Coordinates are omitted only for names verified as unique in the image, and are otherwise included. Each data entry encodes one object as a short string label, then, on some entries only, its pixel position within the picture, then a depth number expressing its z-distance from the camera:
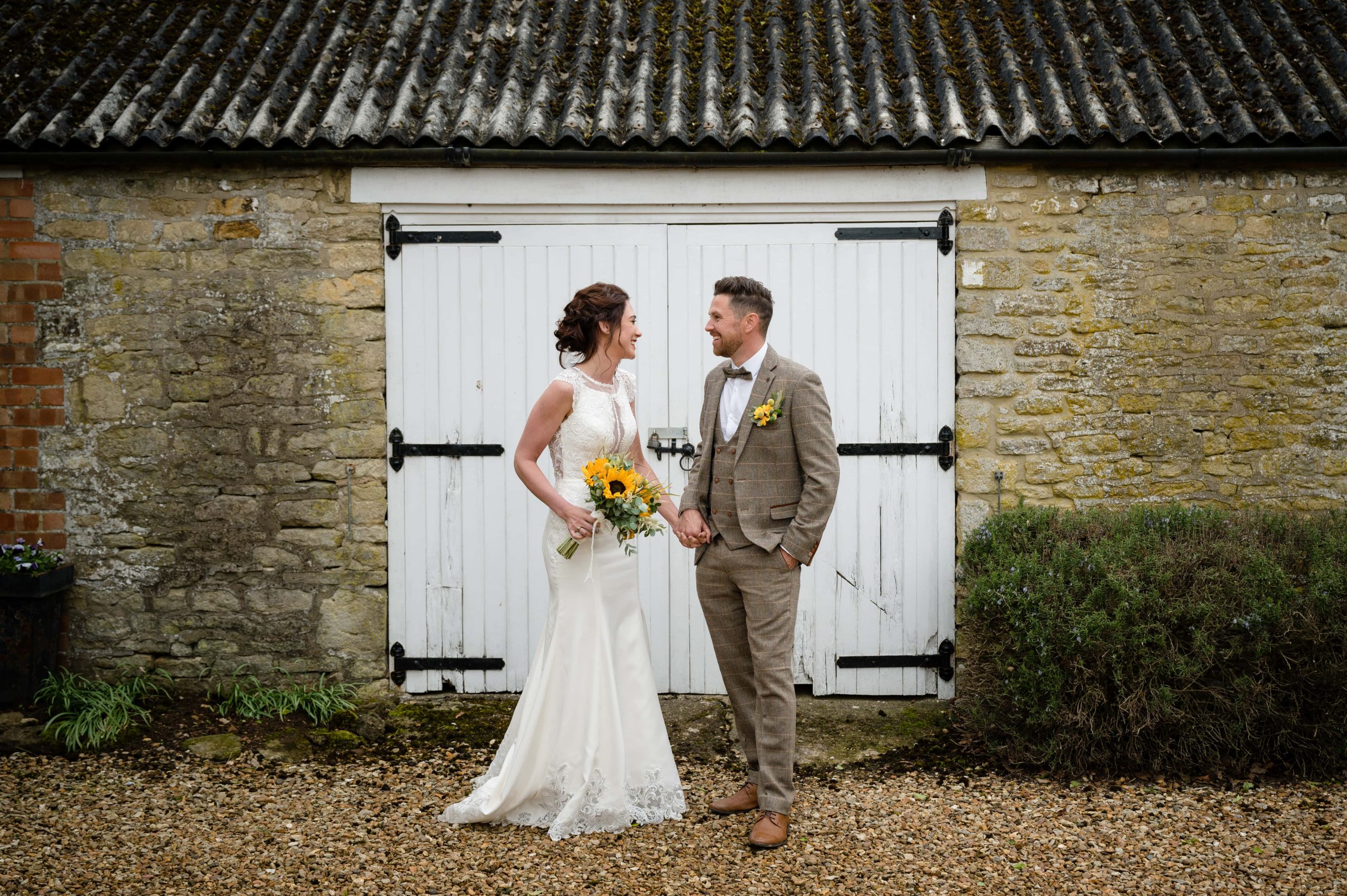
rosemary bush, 4.26
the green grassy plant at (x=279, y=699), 5.12
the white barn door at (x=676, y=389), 5.32
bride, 3.86
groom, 3.76
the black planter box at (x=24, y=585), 5.05
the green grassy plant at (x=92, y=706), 4.84
